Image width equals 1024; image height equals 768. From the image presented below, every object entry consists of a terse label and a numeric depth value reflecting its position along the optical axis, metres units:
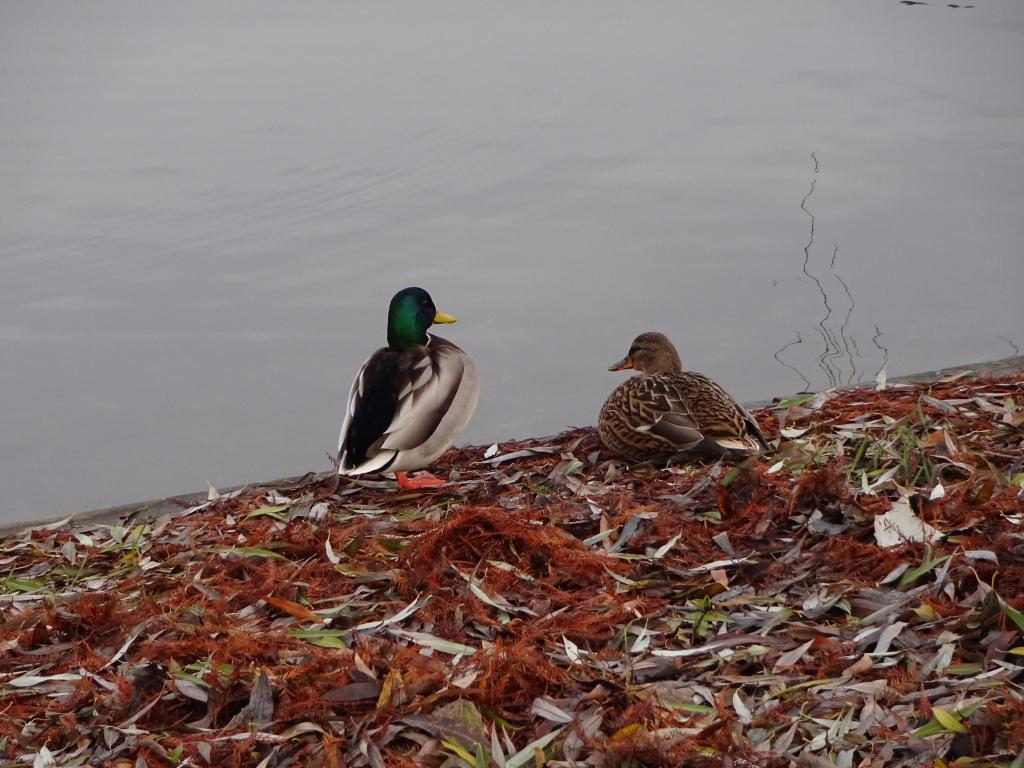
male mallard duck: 9.52
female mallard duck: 9.05
